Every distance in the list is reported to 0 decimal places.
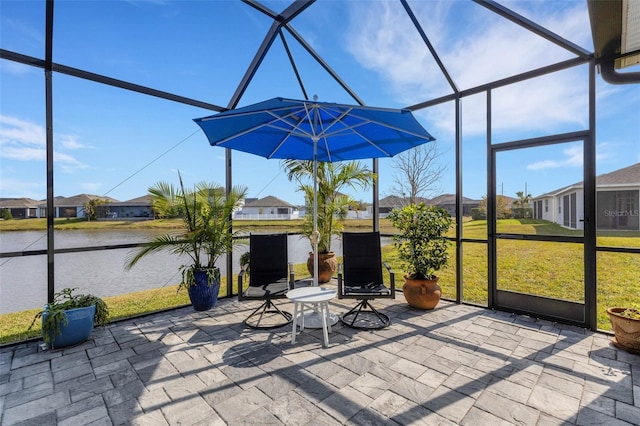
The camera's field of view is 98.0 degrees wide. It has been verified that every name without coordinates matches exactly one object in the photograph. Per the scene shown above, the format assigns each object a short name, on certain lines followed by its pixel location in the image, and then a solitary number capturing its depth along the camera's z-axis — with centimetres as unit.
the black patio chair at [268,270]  420
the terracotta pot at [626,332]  308
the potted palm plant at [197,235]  455
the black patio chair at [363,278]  386
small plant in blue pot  322
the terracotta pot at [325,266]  620
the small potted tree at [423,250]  456
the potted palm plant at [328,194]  625
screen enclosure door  398
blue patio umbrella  310
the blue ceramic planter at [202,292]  460
